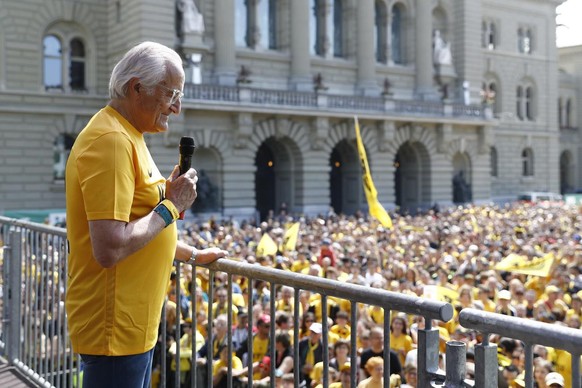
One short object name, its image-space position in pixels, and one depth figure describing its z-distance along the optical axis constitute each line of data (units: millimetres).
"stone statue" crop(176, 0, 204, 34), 30953
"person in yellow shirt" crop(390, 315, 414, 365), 6689
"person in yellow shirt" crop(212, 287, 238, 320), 8638
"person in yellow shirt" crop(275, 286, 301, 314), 7926
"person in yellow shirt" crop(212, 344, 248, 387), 5895
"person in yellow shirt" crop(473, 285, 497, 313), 10095
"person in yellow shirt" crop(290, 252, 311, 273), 13656
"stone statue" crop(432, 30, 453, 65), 41688
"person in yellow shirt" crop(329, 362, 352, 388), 4402
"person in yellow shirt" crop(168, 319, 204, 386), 6234
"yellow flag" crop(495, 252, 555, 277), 12273
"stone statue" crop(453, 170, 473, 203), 41781
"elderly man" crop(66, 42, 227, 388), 2822
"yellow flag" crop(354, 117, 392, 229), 16547
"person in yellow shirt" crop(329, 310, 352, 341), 7212
